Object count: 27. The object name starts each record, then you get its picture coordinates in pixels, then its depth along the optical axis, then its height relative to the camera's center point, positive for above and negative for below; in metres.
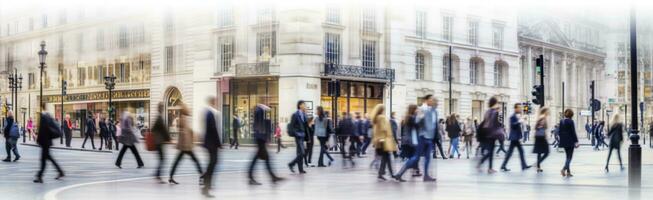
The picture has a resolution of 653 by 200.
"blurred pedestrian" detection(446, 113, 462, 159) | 26.88 -0.77
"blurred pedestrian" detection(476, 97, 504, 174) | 19.11 -0.53
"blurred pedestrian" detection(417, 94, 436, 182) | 16.64 -0.44
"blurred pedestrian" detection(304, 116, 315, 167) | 19.83 -0.92
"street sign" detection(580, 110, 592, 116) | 46.67 -0.31
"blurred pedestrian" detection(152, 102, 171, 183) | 16.22 -0.56
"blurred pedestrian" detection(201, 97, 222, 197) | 13.50 -0.53
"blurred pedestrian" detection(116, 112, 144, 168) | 20.33 -0.72
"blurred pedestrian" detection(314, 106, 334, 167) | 21.50 -0.57
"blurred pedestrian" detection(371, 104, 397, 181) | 16.81 -0.58
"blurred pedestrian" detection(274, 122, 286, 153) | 32.47 -1.13
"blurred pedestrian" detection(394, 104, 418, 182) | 16.44 -0.63
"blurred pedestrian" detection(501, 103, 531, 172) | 19.73 -0.68
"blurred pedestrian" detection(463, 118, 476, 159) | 28.95 -0.91
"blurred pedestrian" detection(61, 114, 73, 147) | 30.70 -0.97
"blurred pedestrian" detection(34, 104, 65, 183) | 16.52 -0.58
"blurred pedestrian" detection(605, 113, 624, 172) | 20.39 -0.65
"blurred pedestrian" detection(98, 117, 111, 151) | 32.62 -0.95
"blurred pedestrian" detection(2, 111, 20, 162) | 23.69 -0.77
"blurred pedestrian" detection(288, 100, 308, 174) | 18.94 -0.50
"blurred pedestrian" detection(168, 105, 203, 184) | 15.06 -0.54
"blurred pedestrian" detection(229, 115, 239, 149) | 29.19 -1.23
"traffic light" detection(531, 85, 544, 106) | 23.82 +0.37
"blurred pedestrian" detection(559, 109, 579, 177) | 18.38 -0.62
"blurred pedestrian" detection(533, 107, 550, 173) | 19.23 -0.74
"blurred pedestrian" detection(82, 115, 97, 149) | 28.90 -0.80
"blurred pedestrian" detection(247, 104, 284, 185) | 15.58 -0.60
